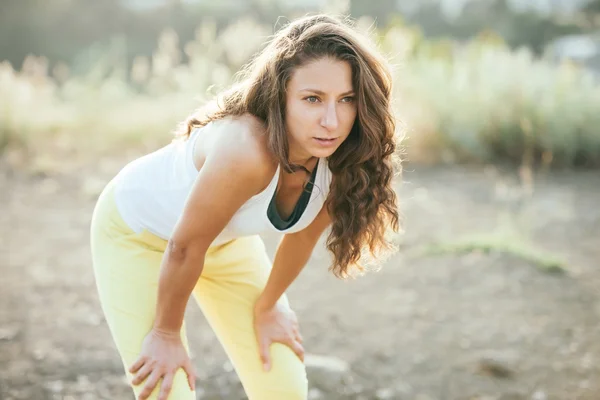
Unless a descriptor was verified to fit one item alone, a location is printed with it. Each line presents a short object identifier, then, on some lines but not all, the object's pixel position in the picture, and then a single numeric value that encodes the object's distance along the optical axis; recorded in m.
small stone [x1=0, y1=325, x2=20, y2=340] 3.47
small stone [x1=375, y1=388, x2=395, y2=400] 3.07
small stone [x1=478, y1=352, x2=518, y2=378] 3.29
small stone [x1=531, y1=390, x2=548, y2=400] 3.10
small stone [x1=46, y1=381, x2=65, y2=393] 2.97
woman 1.88
